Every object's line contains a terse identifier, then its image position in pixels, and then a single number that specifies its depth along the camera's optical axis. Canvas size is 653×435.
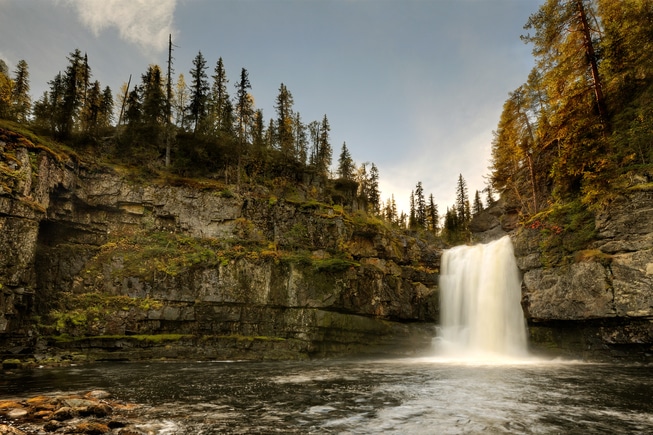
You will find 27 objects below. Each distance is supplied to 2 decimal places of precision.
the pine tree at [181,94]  66.86
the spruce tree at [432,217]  83.81
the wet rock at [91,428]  7.90
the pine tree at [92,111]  38.86
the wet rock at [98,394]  11.37
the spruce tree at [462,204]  77.09
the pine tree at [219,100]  47.47
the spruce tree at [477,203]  82.12
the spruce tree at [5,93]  30.12
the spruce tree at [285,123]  53.38
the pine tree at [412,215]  79.00
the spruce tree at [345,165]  69.94
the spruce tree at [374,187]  78.19
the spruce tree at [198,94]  46.66
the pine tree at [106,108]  49.34
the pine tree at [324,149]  63.12
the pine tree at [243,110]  43.12
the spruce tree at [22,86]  50.03
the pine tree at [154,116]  40.12
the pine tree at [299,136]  65.81
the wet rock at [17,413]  8.97
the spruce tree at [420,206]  81.00
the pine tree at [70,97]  34.28
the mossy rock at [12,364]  19.47
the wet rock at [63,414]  8.95
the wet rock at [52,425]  8.11
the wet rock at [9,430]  7.16
